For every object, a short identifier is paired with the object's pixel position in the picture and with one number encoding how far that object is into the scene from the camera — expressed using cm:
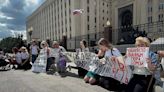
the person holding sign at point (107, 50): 383
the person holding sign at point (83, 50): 501
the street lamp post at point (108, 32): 1004
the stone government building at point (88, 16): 2578
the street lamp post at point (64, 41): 1456
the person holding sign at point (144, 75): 258
